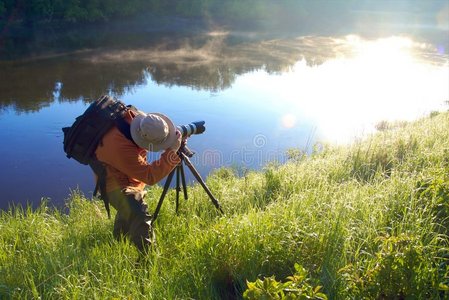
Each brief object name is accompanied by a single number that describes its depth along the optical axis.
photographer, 2.75
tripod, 3.11
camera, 3.13
